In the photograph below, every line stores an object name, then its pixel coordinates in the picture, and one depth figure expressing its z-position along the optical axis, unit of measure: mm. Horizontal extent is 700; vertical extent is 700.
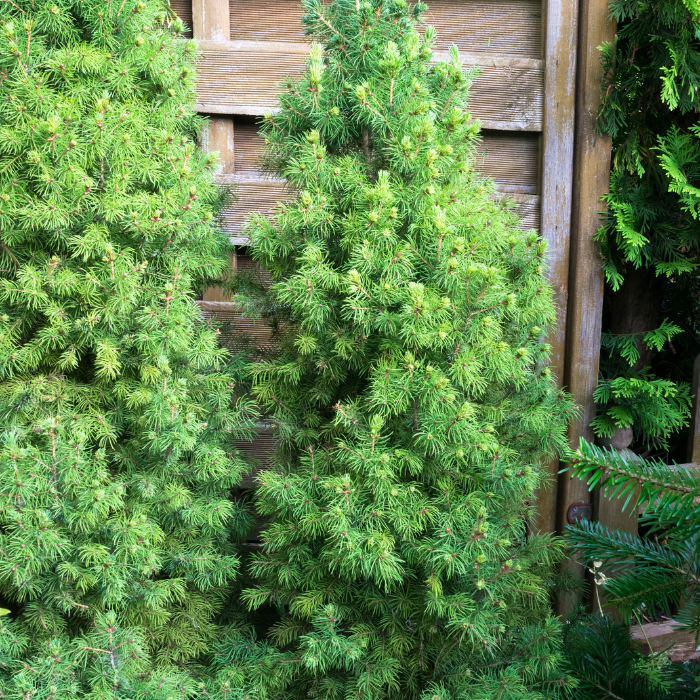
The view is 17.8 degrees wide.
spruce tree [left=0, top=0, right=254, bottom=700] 2988
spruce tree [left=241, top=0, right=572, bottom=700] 3003
